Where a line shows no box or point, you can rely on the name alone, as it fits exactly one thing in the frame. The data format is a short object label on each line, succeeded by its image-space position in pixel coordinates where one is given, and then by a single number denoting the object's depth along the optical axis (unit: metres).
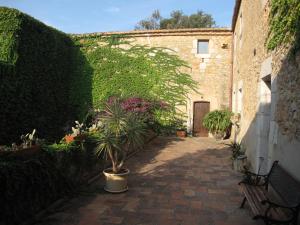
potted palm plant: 4.99
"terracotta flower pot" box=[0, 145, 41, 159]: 3.65
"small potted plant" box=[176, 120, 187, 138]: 12.63
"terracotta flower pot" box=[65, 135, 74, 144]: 5.10
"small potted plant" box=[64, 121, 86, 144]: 5.15
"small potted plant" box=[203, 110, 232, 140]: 11.57
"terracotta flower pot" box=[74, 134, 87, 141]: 5.22
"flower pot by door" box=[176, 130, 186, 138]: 12.59
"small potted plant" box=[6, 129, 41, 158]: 3.71
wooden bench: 2.89
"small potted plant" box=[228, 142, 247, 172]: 6.59
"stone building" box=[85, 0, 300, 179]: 3.59
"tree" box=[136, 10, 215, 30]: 29.88
